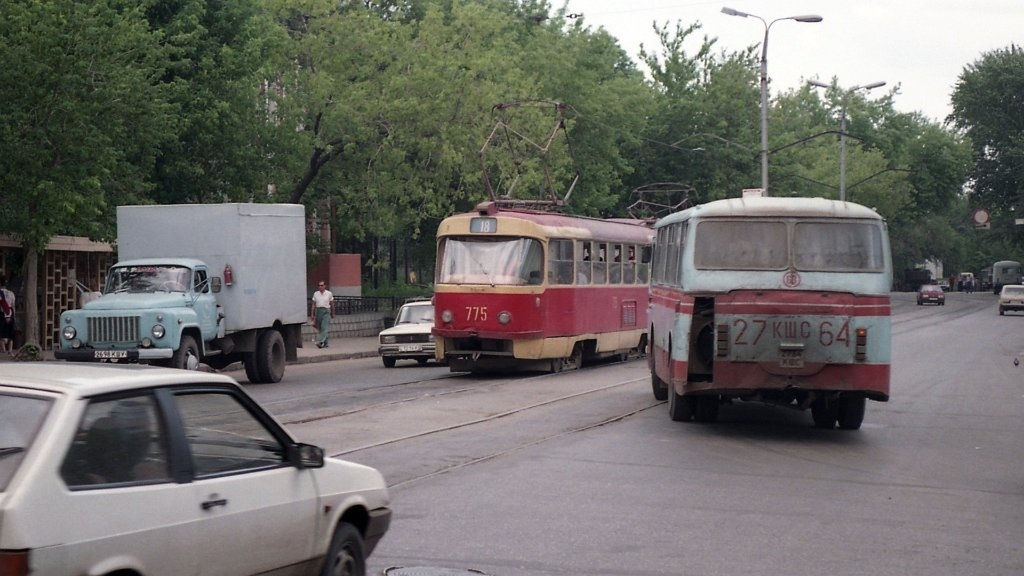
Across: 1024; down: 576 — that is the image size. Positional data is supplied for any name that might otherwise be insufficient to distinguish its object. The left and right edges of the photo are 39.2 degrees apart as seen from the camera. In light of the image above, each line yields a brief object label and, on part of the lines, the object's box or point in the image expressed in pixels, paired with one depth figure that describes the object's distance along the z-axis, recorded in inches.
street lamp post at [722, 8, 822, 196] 1793.8
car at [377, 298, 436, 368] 1204.5
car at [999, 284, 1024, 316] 2950.3
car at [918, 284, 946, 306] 3531.0
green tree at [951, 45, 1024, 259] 3339.1
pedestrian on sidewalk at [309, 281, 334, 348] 1520.7
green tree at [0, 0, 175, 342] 1044.5
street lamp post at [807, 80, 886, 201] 2335.9
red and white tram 1014.4
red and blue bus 599.8
